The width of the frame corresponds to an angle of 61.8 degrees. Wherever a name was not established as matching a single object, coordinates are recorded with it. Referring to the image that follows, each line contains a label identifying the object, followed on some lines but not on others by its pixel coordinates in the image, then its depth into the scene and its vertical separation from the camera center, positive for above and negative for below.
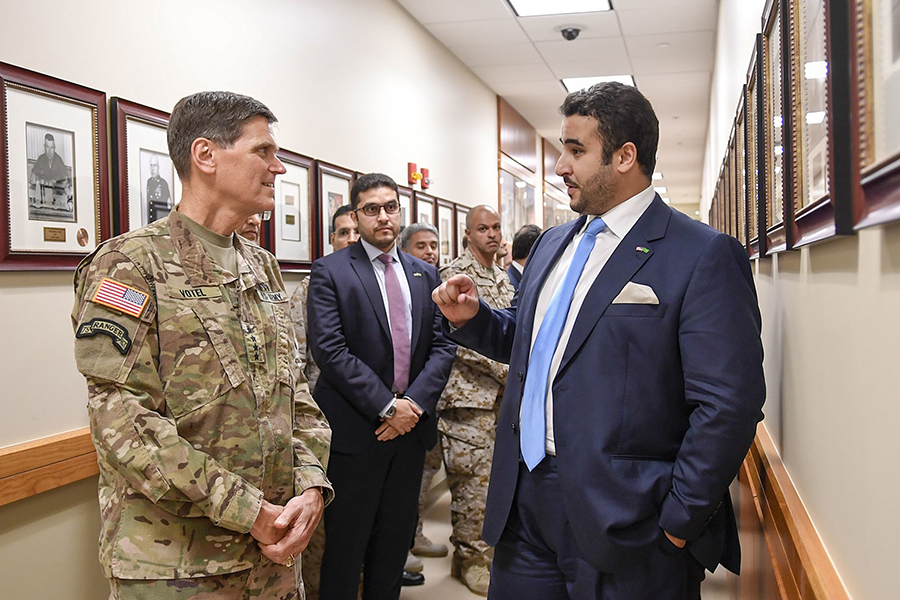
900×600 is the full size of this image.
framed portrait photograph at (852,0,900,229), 0.76 +0.19
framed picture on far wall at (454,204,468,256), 6.87 +0.54
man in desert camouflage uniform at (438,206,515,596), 3.68 -0.80
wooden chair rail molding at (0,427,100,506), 2.11 -0.53
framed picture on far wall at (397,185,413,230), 5.36 +0.56
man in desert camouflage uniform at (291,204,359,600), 2.96 -0.25
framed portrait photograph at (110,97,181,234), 2.57 +0.43
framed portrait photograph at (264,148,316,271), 3.66 +0.34
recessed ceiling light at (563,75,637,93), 7.86 +2.10
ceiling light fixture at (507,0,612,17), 5.56 +2.05
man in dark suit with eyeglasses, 2.86 -0.41
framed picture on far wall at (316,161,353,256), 4.11 +0.50
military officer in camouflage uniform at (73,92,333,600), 1.52 -0.22
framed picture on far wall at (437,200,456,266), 6.39 +0.45
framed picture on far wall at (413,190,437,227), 5.74 +0.58
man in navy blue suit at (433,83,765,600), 1.54 -0.25
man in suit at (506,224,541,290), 5.05 +0.26
